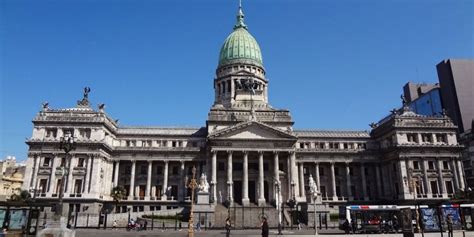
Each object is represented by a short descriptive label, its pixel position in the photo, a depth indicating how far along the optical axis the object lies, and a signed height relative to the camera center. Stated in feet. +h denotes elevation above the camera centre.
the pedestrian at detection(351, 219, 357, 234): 120.88 -4.09
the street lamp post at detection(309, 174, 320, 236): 146.61 +10.60
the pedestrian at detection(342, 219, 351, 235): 116.37 -4.56
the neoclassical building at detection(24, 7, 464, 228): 198.49 +32.63
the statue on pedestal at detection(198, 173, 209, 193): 157.07 +12.04
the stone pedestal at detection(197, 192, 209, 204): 154.99 +6.70
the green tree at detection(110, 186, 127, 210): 199.41 +11.63
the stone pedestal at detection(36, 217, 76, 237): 75.87 -3.48
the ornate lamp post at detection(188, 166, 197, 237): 101.14 +8.36
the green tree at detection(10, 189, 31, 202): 175.81 +9.04
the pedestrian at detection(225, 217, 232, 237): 97.31 -3.10
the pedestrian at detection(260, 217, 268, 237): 76.74 -3.59
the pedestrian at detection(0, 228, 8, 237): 76.85 -4.06
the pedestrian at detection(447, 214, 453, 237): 83.62 -3.19
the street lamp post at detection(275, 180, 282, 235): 146.49 +8.80
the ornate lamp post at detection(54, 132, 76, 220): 82.90 +6.27
